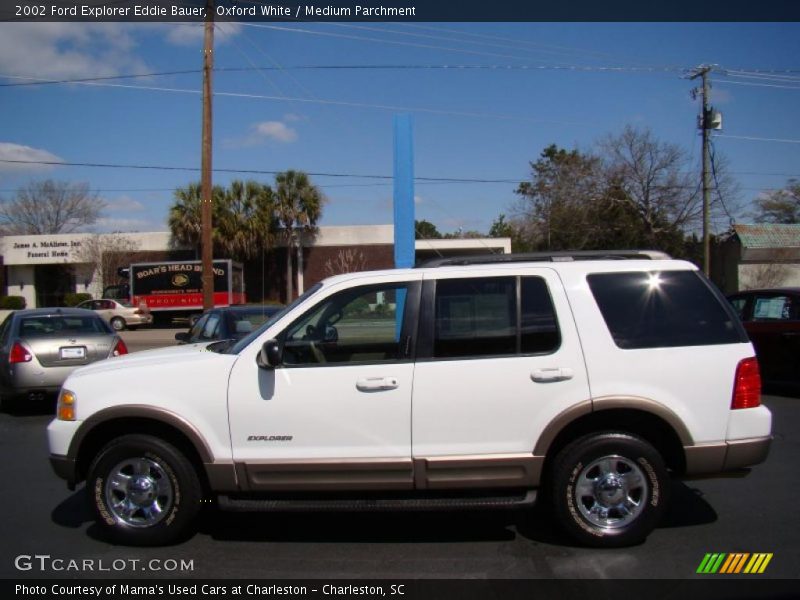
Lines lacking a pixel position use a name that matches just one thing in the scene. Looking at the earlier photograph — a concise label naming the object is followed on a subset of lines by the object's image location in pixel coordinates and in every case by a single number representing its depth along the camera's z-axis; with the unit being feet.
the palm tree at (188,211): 123.75
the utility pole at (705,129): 88.12
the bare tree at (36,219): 183.32
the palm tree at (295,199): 124.67
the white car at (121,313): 101.14
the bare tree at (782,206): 157.58
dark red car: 31.22
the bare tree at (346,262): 129.49
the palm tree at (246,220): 122.01
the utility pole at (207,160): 54.60
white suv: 13.84
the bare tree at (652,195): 106.01
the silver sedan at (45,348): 29.91
